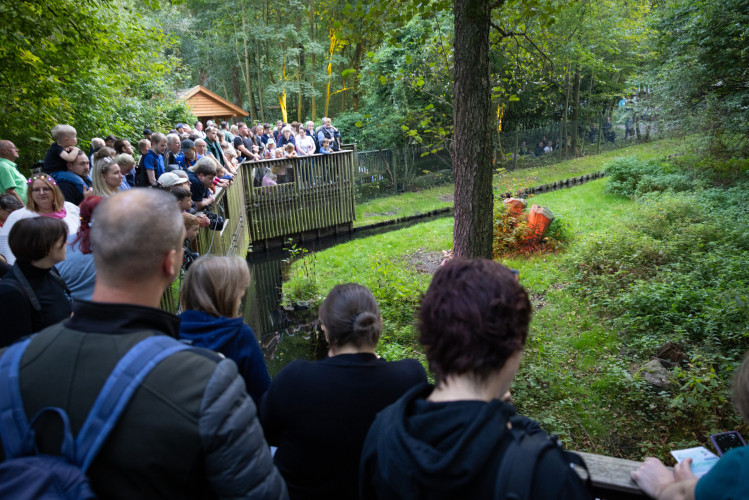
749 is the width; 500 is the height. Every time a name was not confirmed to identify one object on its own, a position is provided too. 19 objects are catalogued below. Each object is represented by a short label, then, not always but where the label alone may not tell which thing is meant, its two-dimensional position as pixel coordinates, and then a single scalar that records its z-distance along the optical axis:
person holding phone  1.32
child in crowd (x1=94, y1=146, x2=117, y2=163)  4.87
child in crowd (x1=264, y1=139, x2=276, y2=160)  12.63
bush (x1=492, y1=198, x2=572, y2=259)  9.12
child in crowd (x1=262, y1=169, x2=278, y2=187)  11.98
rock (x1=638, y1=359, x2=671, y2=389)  4.18
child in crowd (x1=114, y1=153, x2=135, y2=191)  5.26
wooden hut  19.64
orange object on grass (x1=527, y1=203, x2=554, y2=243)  9.21
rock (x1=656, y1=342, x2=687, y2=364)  4.50
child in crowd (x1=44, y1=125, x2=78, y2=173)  5.16
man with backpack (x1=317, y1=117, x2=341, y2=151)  13.91
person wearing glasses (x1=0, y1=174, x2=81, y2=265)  3.80
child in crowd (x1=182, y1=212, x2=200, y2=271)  4.18
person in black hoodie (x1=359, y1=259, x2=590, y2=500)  1.11
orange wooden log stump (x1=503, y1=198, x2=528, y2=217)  9.53
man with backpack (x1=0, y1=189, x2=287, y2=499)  1.17
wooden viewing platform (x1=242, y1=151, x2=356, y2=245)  11.91
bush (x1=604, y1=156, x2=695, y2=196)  11.45
